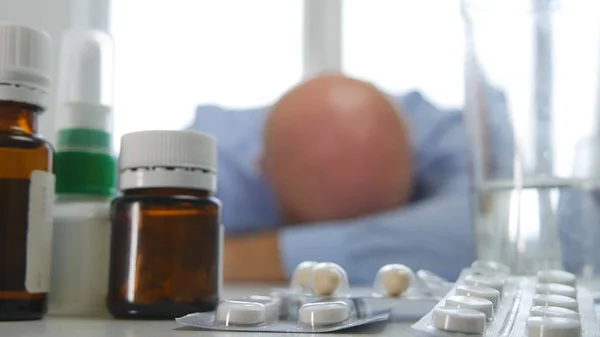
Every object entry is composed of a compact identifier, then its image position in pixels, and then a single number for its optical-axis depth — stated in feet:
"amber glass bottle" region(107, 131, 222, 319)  1.21
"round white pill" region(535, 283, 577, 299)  1.16
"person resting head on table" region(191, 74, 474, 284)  2.86
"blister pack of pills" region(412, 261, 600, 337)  0.86
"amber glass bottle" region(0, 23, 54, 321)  1.18
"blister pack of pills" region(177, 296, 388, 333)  1.04
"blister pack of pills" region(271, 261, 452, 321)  1.29
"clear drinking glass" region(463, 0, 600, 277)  1.88
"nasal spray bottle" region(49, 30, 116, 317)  1.34
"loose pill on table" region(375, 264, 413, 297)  1.37
